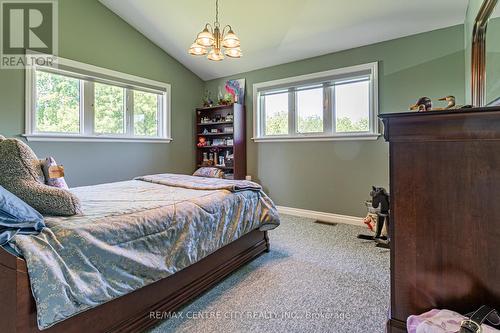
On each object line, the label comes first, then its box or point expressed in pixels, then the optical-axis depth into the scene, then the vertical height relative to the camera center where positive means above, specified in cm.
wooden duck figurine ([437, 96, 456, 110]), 151 +38
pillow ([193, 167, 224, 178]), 459 -11
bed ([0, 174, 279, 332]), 103 -48
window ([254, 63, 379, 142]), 354 +93
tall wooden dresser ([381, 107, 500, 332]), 95 -18
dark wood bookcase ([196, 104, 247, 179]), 452 +55
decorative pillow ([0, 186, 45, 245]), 104 -23
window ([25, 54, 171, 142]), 321 +90
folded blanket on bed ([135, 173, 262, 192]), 231 -17
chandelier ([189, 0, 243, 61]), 242 +120
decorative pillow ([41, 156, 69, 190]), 141 -3
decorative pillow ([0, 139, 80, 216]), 123 -8
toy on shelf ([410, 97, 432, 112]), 140 +34
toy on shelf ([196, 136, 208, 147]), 506 +49
